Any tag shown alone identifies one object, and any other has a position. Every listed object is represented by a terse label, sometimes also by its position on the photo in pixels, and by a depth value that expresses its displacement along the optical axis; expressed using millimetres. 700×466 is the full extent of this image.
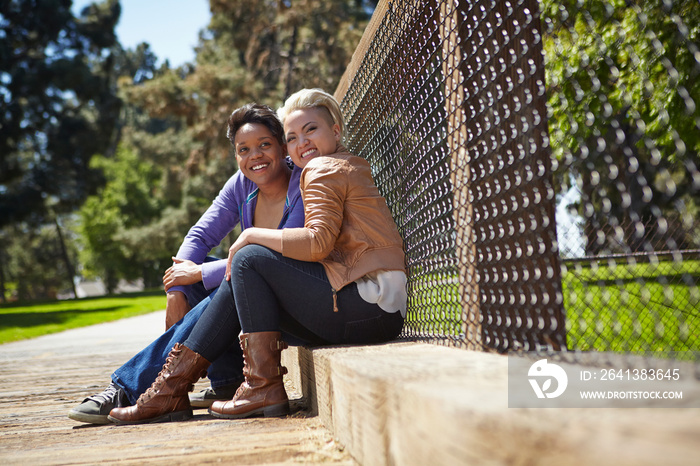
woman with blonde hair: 2445
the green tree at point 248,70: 19297
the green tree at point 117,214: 41603
